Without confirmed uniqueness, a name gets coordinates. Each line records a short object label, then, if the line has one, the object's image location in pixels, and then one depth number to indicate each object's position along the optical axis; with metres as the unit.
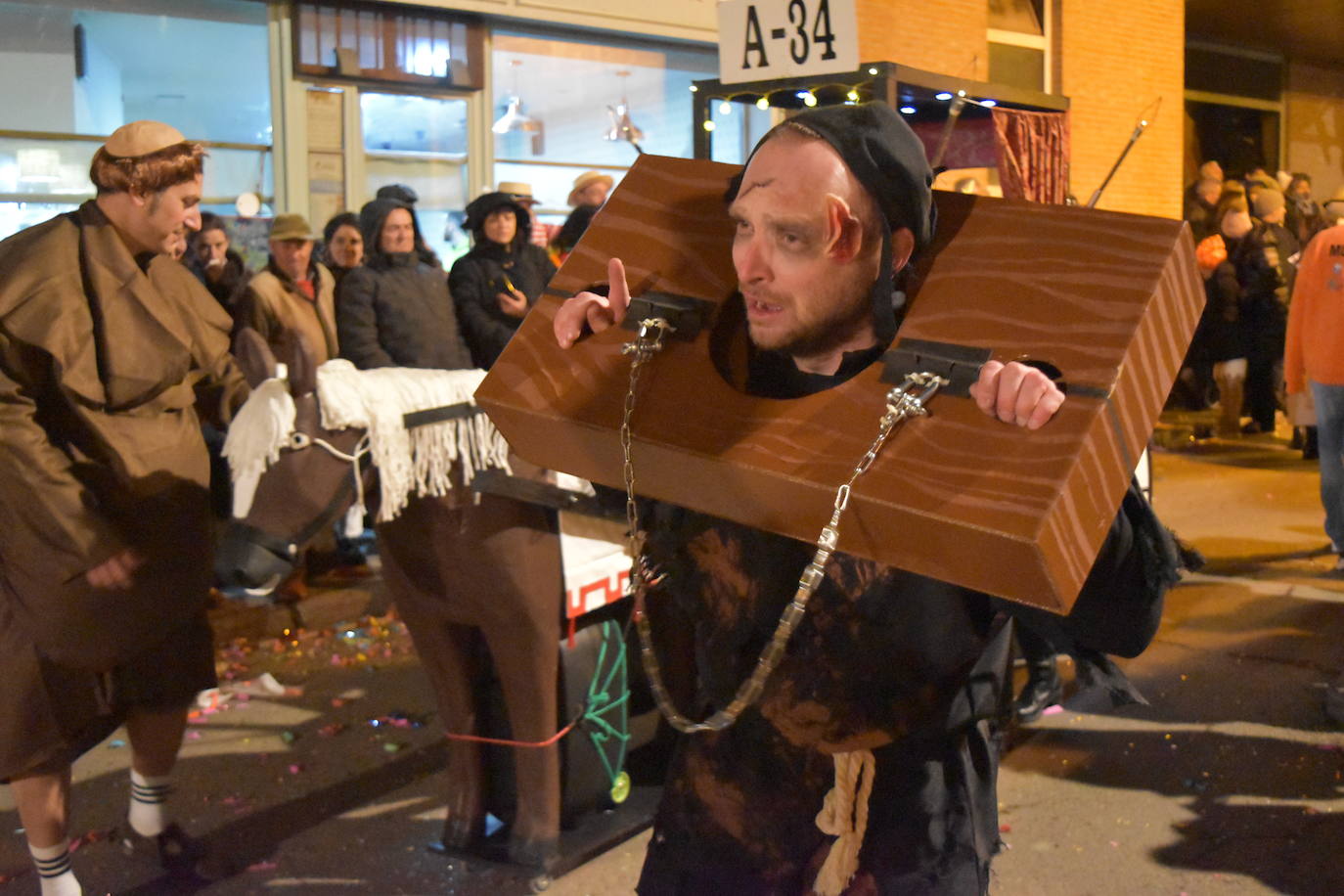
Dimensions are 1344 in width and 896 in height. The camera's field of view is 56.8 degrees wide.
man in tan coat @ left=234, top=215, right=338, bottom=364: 6.21
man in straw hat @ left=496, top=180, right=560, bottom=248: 6.45
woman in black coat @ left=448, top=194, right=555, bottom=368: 6.08
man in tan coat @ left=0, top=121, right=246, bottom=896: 3.11
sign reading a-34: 4.41
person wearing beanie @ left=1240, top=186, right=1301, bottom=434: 11.60
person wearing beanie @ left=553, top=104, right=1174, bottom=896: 1.60
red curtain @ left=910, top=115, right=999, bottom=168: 7.67
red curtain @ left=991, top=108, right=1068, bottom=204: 6.60
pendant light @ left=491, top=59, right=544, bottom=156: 10.30
